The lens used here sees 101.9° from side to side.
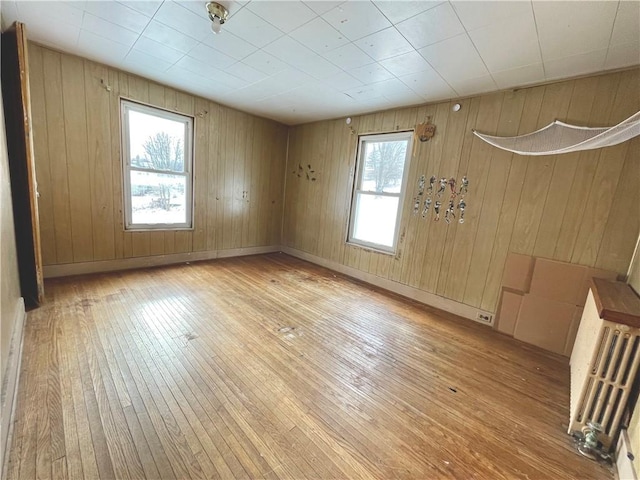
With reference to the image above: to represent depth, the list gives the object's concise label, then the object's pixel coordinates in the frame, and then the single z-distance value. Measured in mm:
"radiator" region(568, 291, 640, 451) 1417
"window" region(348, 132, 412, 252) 3740
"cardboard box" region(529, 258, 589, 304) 2410
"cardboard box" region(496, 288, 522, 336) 2742
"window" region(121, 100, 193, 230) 3570
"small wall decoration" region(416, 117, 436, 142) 3301
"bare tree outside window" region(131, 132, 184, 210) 3719
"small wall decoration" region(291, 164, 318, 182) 4906
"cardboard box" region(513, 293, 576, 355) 2465
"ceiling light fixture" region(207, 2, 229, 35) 1863
